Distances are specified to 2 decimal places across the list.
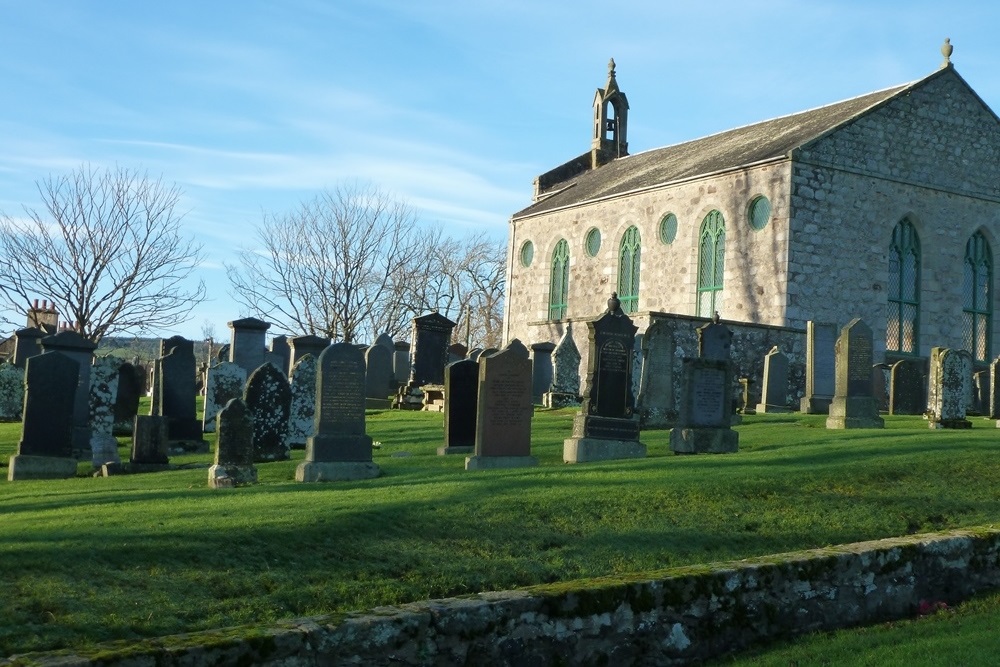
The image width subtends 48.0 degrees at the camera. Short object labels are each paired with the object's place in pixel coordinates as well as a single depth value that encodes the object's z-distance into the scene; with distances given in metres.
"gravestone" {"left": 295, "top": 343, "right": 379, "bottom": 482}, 12.87
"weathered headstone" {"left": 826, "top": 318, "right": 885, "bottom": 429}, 17.69
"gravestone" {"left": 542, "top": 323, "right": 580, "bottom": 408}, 24.92
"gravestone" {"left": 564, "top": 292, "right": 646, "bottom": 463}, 14.46
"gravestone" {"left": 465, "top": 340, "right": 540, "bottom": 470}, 13.52
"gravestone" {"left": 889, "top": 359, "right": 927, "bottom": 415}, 22.39
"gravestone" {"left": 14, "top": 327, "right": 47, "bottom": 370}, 24.14
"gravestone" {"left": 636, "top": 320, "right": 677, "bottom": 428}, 18.58
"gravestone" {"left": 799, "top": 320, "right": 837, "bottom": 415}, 21.86
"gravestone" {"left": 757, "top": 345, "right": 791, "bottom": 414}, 23.52
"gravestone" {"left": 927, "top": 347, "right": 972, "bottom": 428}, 17.27
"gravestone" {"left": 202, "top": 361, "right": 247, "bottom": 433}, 18.14
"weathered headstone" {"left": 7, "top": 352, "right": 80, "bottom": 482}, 14.45
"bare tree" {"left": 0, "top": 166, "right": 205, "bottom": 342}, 37.00
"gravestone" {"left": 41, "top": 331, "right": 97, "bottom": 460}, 16.55
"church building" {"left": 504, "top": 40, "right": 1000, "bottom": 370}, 28.64
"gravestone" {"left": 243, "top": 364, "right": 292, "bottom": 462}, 15.41
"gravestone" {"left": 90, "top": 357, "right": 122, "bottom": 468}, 15.59
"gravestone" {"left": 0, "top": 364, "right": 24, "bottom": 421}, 22.12
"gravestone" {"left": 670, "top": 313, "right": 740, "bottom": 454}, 14.73
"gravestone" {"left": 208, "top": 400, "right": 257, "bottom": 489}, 12.62
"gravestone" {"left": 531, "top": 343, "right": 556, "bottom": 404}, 25.09
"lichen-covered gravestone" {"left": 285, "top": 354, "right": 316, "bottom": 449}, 16.72
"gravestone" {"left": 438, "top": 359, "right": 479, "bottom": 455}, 15.02
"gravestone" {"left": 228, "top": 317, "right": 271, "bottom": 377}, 21.92
